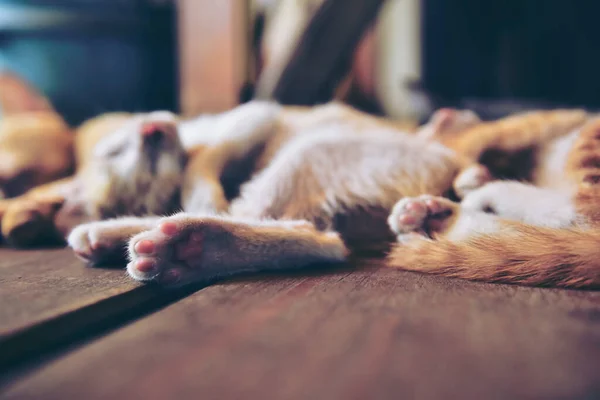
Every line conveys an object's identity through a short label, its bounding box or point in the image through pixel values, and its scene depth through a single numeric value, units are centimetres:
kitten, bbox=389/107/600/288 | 32
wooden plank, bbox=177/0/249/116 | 69
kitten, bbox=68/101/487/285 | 33
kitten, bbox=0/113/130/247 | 42
